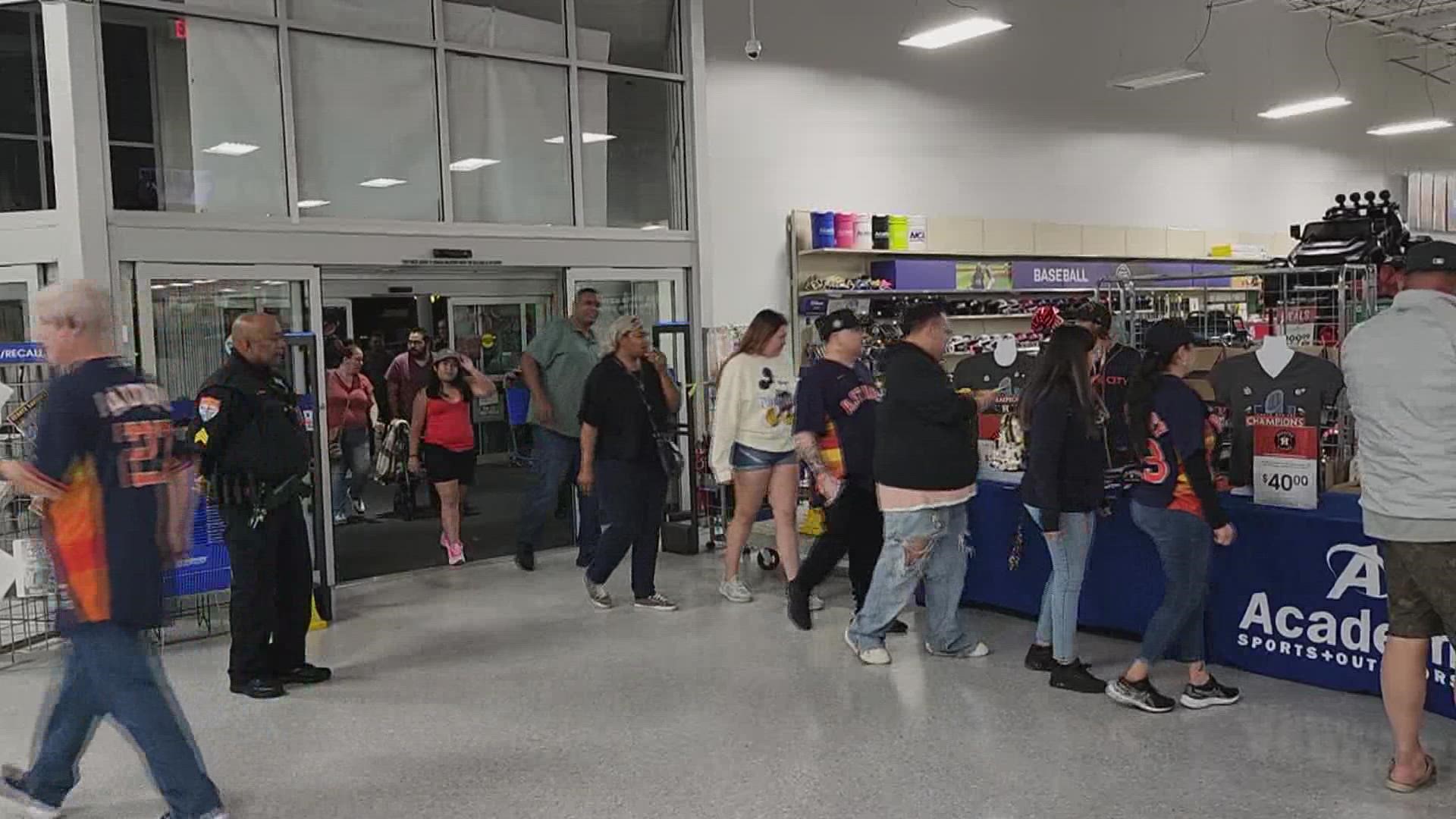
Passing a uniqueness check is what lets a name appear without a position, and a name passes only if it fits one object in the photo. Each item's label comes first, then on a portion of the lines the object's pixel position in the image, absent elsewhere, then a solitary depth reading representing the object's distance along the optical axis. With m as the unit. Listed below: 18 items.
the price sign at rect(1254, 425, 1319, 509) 4.44
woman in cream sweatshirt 5.82
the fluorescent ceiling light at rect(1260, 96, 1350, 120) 12.55
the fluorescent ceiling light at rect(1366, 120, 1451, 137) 14.50
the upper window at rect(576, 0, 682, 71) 8.18
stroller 8.25
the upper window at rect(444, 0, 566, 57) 7.61
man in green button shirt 7.30
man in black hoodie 4.61
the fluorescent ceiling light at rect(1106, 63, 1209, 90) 10.73
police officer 4.58
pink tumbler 9.98
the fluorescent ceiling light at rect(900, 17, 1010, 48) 8.35
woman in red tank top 7.20
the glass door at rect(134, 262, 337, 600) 6.28
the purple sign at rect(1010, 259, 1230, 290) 11.42
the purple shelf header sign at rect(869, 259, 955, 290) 10.25
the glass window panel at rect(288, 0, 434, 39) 7.02
